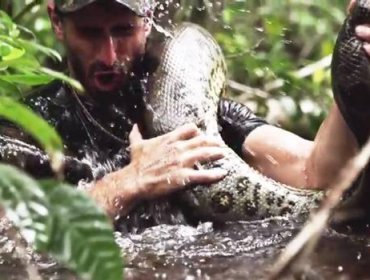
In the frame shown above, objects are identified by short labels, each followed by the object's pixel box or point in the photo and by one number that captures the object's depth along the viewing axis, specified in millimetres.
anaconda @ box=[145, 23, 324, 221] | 3455
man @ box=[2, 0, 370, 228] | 3451
